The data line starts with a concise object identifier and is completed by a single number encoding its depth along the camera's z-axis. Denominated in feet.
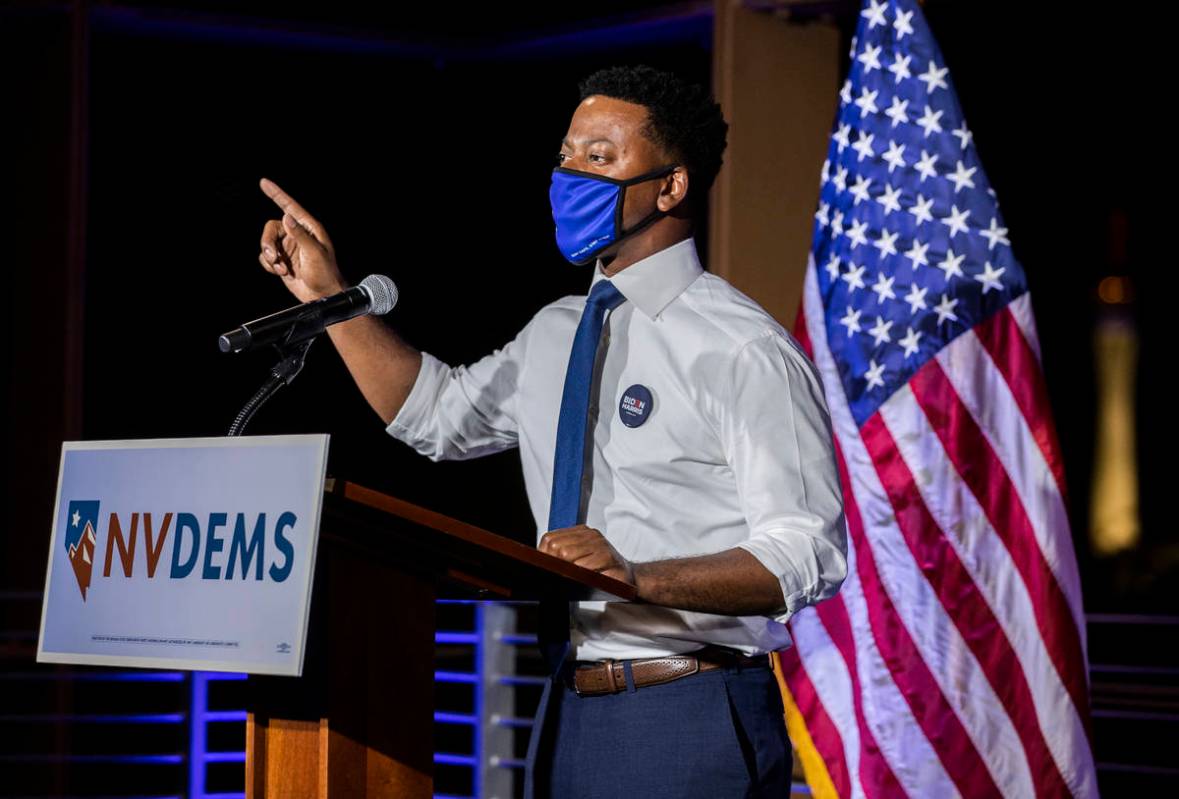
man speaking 20.64
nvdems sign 19.30
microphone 19.94
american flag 25.37
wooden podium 19.70
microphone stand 19.96
